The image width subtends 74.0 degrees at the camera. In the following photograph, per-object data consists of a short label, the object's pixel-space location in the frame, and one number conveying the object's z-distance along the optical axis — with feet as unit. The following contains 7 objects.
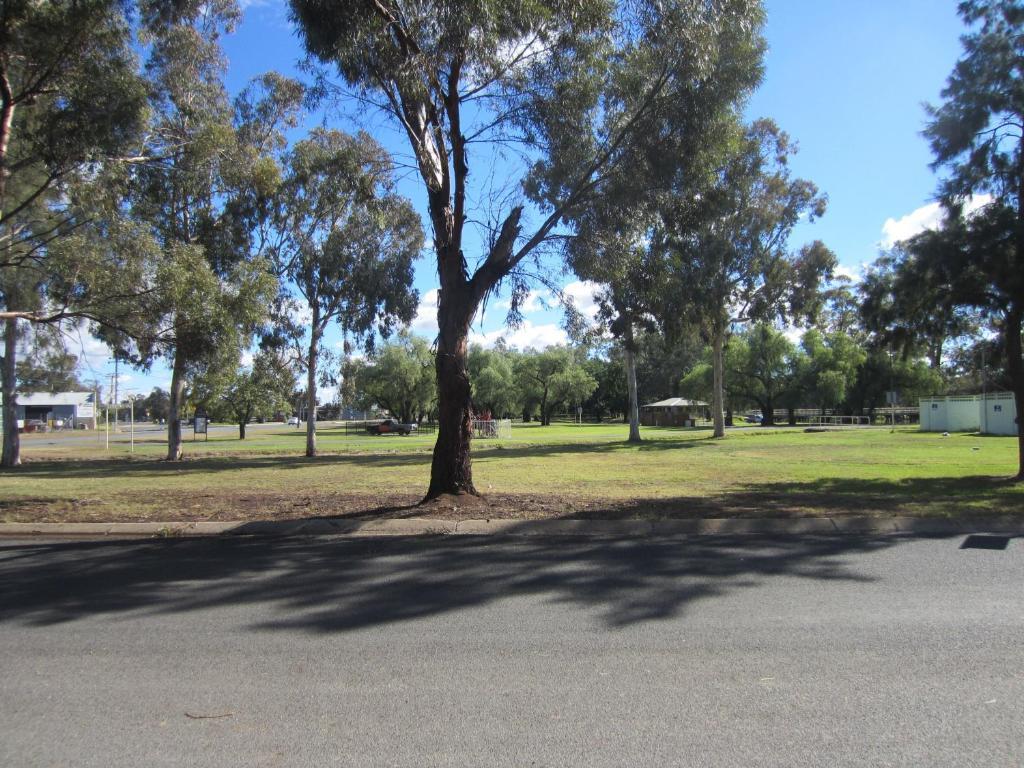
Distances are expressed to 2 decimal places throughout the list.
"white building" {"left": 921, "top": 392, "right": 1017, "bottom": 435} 137.47
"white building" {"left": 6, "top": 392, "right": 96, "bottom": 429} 317.83
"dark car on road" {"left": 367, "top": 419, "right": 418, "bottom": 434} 180.96
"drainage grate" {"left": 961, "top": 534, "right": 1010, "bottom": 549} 26.73
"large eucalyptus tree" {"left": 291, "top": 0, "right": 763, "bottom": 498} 31.55
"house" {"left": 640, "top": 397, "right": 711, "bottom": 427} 247.09
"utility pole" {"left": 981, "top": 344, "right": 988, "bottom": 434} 122.31
